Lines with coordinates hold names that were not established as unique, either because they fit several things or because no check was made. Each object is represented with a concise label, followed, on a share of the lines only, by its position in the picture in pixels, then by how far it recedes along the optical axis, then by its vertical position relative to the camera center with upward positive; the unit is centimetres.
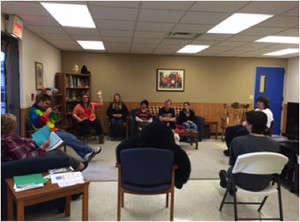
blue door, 755 +16
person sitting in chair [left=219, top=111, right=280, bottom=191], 241 -54
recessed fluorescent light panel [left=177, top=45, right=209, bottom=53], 579 +94
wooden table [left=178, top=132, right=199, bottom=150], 551 -101
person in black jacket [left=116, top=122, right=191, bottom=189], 238 -53
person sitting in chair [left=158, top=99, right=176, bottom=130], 613 -68
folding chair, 225 -69
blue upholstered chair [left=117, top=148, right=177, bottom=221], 228 -78
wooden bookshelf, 622 -11
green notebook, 201 -78
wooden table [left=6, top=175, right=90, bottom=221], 187 -84
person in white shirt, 468 -79
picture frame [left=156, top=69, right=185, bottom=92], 734 +21
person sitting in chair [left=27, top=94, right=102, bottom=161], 394 -65
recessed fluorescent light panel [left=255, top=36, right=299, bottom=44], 469 +96
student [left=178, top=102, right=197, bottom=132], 621 -72
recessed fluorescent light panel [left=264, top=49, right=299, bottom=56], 613 +95
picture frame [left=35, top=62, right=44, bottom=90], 478 +16
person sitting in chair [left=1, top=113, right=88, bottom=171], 231 -57
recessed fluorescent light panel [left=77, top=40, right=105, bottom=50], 555 +92
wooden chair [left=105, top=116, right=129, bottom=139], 632 -101
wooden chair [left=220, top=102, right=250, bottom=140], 701 -74
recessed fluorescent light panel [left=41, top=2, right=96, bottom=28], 315 +94
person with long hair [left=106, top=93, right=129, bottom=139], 640 -74
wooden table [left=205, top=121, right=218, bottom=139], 685 -94
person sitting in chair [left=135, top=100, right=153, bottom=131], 631 -68
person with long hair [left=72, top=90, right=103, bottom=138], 589 -75
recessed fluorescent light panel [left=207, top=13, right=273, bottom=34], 342 +96
